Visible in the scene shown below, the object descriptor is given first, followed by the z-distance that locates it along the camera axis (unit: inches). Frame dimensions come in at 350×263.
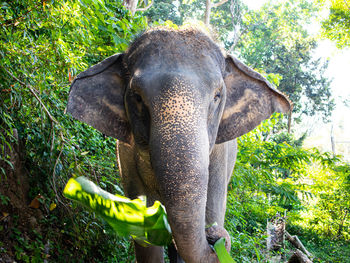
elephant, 61.1
